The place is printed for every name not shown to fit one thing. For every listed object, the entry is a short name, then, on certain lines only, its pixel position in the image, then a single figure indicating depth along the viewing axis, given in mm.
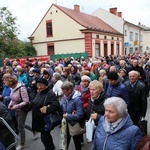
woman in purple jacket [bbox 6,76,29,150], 4488
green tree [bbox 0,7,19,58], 25214
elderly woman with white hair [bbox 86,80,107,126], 3551
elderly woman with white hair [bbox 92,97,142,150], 2365
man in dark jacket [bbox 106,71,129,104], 4309
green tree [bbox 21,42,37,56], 29084
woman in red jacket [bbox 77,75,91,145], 4447
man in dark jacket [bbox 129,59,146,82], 7816
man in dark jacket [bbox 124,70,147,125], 4512
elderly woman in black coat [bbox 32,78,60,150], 3951
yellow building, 27375
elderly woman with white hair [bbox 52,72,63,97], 5868
